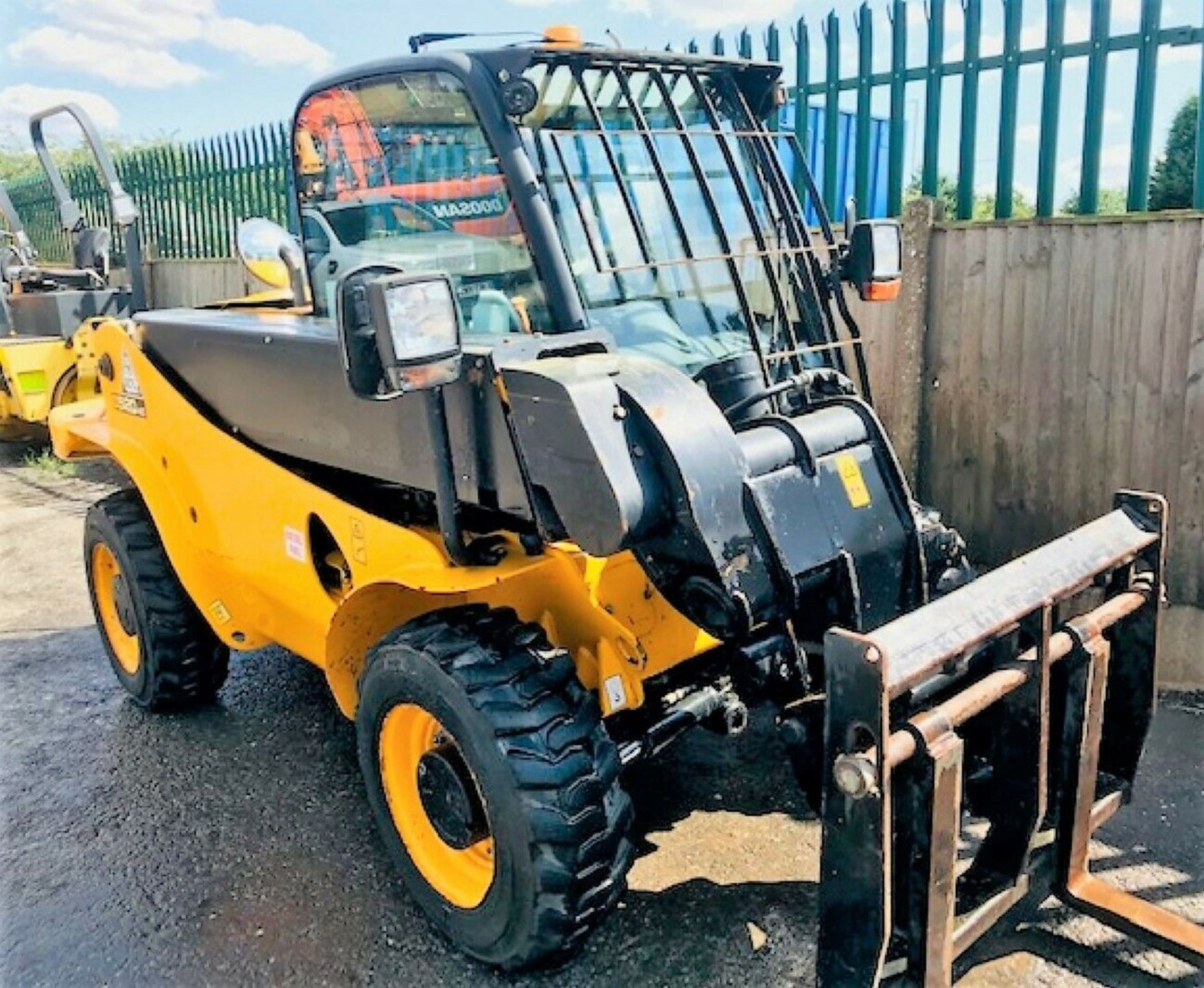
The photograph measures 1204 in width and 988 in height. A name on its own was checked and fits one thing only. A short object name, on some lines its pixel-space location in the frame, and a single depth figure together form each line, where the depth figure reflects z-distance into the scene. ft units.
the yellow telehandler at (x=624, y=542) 7.65
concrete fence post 16.63
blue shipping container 18.30
